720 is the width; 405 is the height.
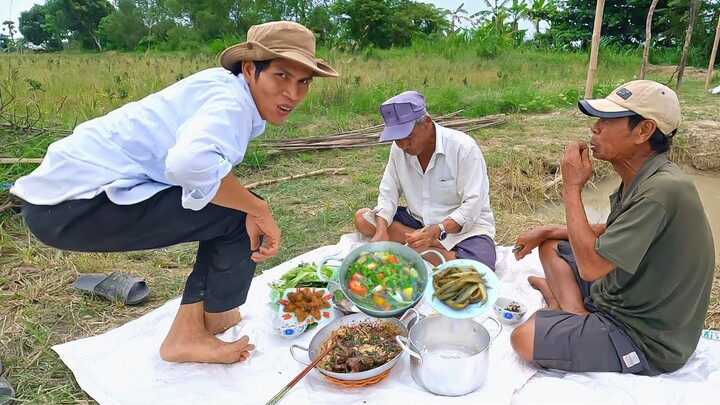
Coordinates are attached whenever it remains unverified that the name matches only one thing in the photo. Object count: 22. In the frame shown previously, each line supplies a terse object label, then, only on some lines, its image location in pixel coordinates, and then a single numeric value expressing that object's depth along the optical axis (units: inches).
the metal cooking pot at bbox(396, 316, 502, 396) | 76.8
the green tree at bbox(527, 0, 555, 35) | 683.4
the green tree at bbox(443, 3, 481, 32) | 741.9
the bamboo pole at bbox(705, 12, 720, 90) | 358.4
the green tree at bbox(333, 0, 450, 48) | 743.7
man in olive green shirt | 72.2
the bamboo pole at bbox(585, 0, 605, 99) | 228.0
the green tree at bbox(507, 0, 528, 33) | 650.8
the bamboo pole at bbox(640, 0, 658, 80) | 307.7
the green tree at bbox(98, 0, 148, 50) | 896.2
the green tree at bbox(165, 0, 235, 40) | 836.6
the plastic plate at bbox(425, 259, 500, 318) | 88.0
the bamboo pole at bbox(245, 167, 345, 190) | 187.5
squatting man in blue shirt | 73.8
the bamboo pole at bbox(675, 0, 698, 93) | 318.6
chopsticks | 77.3
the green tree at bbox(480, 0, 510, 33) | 649.6
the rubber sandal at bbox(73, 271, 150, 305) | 112.4
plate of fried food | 101.2
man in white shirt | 111.0
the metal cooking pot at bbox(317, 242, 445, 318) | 89.7
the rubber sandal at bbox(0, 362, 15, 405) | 82.3
